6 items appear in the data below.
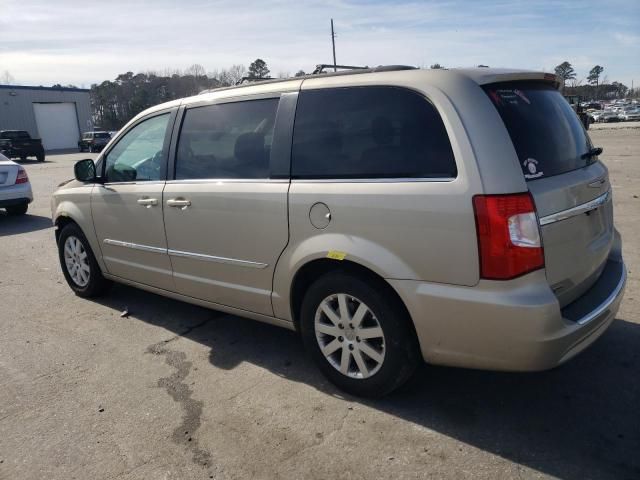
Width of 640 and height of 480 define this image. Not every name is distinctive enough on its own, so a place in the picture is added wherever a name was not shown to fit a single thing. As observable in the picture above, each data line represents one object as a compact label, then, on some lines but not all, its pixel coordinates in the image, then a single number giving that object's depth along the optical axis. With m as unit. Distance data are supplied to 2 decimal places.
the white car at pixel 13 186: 10.04
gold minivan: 2.56
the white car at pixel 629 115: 52.91
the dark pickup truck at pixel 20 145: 29.98
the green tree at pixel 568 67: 88.68
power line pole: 40.56
